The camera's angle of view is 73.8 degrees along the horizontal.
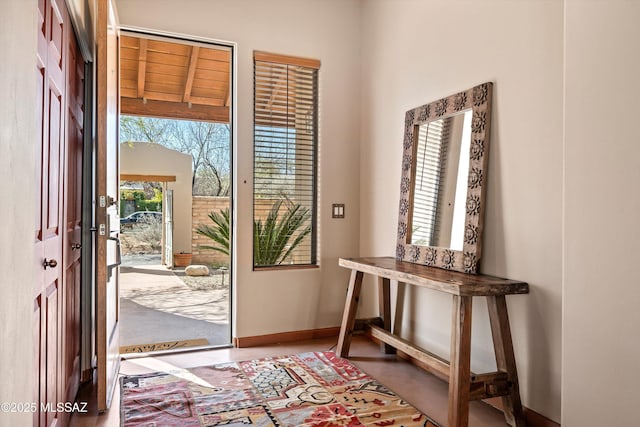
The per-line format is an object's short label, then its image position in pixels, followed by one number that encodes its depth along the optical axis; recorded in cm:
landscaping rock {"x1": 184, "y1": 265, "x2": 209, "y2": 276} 771
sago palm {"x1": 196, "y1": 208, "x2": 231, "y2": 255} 560
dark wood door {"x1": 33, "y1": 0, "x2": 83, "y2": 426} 149
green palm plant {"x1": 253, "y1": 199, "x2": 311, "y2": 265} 359
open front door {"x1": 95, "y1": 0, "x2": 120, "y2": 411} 225
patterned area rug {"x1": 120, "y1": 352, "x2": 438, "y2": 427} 220
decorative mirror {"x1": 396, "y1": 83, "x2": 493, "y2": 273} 246
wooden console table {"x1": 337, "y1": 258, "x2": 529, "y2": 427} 206
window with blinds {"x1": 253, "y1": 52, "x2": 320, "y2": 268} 358
